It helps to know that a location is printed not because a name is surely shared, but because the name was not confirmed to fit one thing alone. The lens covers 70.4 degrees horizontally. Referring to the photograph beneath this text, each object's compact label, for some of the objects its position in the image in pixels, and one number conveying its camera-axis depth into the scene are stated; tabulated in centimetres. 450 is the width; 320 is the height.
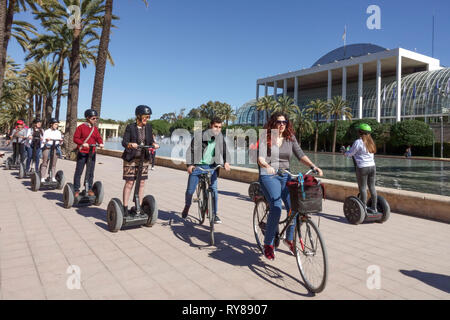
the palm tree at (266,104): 7181
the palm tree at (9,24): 1343
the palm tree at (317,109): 6301
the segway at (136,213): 500
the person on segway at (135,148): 514
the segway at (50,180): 840
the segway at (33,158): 964
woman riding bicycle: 364
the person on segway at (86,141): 661
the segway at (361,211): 589
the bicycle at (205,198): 457
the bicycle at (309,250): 309
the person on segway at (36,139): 952
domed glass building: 5931
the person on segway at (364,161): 596
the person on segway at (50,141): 850
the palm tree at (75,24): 2025
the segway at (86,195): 657
